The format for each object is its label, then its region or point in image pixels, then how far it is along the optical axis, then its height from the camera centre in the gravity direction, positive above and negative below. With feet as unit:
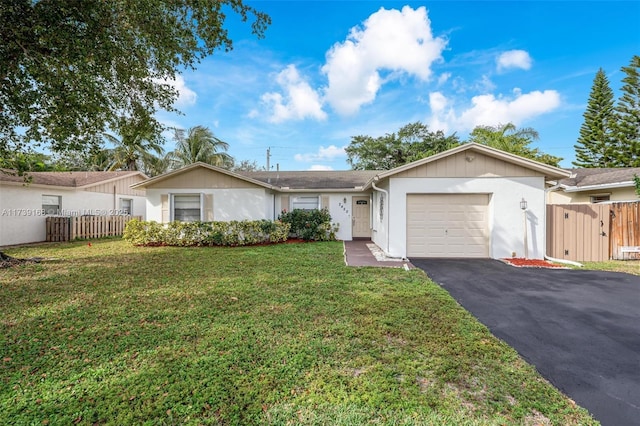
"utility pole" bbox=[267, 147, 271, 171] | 104.53 +21.28
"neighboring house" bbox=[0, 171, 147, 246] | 39.01 +2.23
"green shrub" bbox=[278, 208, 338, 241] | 43.42 -1.85
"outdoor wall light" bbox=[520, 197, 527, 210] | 28.17 +0.83
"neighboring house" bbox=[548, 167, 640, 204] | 34.19 +3.18
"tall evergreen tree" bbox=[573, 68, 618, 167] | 71.00 +21.58
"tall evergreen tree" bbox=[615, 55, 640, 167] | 64.90 +22.63
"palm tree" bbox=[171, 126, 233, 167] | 73.56 +17.50
